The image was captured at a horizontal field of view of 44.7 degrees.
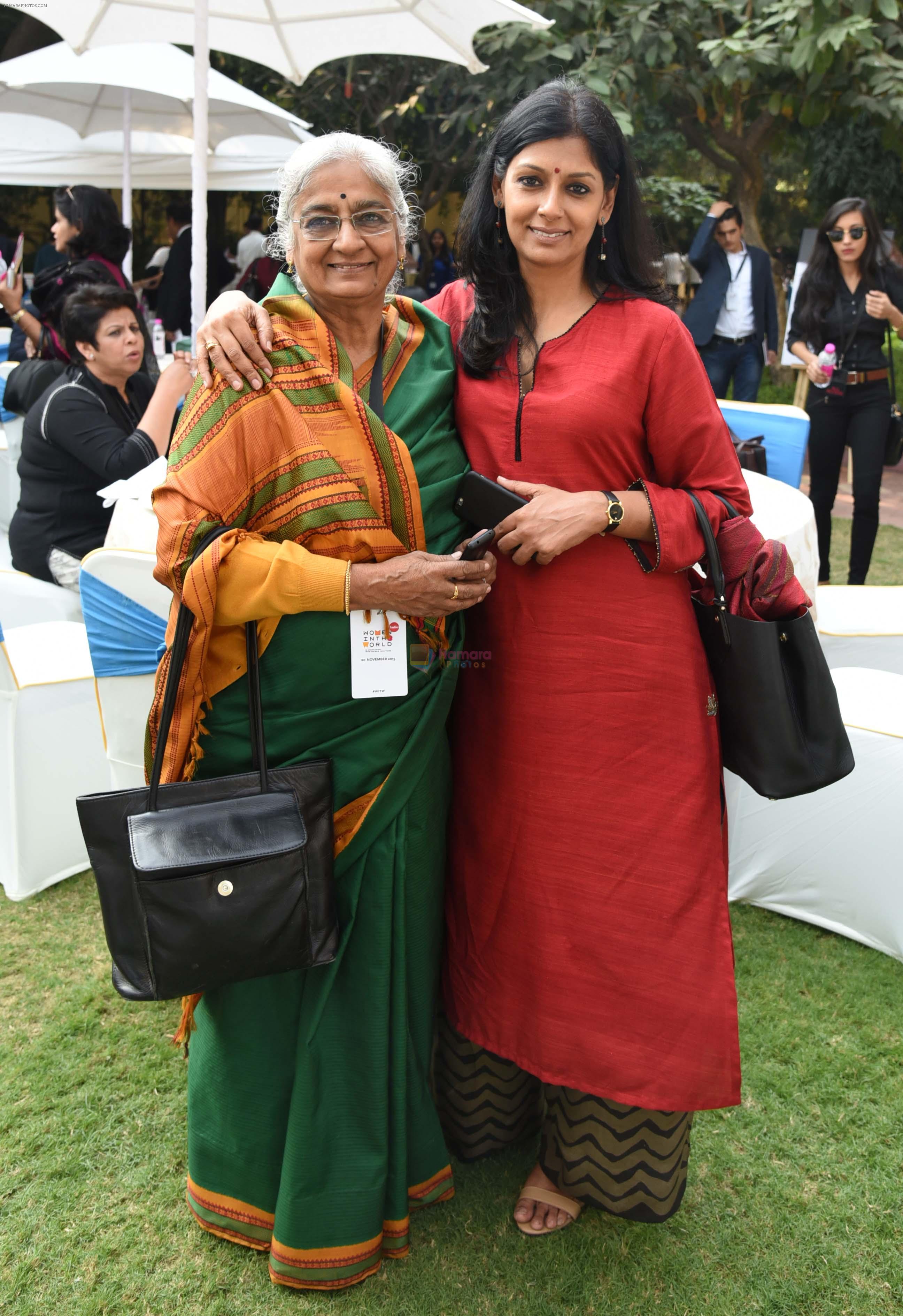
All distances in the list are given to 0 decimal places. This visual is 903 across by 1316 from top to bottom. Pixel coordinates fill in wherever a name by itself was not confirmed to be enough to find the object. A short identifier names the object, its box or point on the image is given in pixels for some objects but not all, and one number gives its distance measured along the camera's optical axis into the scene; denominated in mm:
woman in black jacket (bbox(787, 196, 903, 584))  5805
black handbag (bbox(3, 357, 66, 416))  4699
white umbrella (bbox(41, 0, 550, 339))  4930
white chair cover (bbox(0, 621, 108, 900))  3176
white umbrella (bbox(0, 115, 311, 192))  8359
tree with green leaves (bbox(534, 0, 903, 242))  7195
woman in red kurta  1838
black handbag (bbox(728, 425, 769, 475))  4605
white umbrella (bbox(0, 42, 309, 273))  6781
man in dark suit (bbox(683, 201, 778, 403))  7484
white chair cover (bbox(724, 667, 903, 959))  2939
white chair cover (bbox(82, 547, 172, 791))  2594
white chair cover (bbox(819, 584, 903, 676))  3658
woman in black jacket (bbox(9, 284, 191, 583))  3961
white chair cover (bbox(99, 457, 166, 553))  2699
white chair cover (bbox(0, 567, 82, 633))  3943
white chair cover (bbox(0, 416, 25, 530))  5441
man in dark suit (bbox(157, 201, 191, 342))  9094
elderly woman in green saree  1730
